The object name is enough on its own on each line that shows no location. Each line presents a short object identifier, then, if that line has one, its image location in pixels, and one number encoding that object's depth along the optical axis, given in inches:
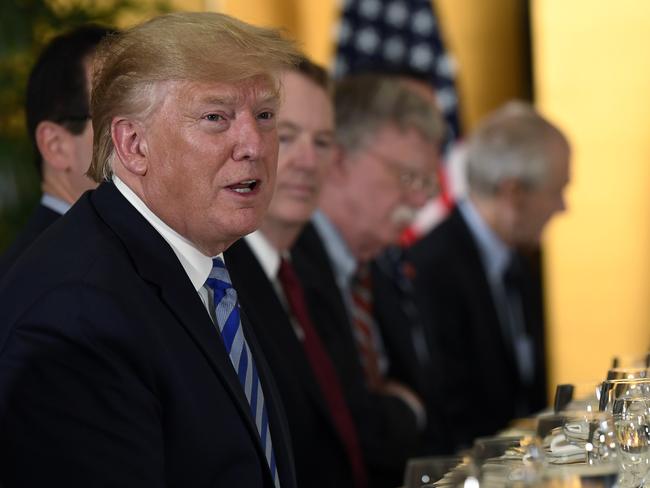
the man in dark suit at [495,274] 326.0
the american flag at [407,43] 482.4
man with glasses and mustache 267.6
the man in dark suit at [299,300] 190.4
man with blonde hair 112.1
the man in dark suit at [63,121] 188.5
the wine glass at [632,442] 133.4
